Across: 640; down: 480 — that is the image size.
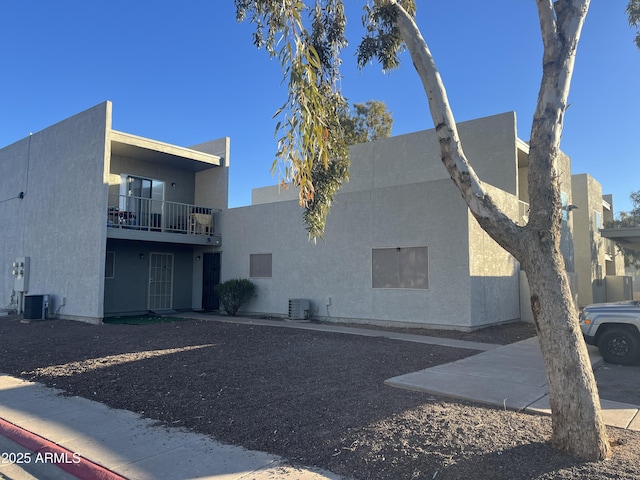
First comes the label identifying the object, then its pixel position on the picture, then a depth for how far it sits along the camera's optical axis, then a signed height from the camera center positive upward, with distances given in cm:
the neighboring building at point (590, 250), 2453 +168
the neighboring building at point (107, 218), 1571 +218
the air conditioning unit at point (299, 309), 1599 -106
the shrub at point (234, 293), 1780 -60
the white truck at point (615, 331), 916 -98
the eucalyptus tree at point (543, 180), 440 +112
